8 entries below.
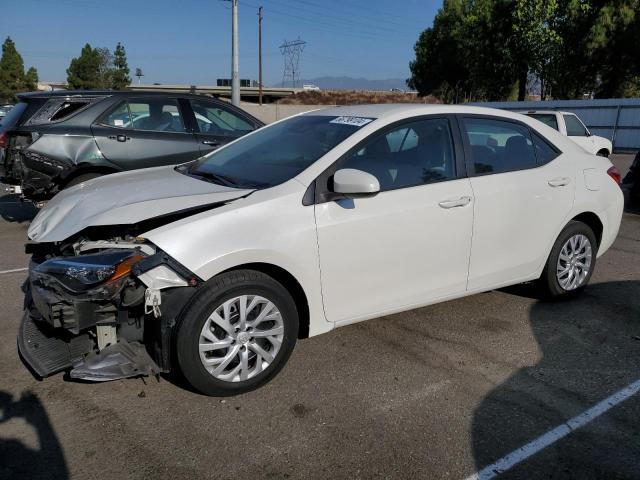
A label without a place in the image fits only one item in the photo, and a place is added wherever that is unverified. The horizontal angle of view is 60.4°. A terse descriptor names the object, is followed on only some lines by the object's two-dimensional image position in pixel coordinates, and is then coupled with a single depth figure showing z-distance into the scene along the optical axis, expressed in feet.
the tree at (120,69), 237.25
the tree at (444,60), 138.10
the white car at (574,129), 42.83
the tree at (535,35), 100.99
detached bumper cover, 9.73
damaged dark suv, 21.50
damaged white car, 9.66
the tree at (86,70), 228.02
